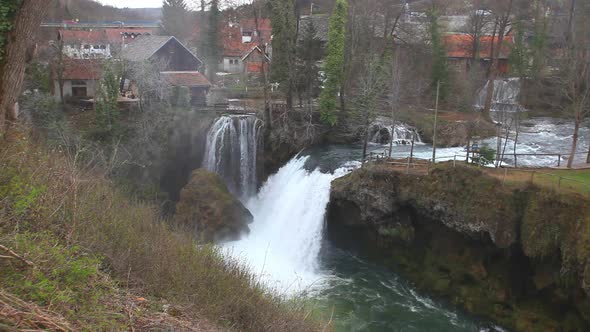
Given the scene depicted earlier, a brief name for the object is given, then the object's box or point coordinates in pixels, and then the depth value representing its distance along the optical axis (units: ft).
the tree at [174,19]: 177.06
